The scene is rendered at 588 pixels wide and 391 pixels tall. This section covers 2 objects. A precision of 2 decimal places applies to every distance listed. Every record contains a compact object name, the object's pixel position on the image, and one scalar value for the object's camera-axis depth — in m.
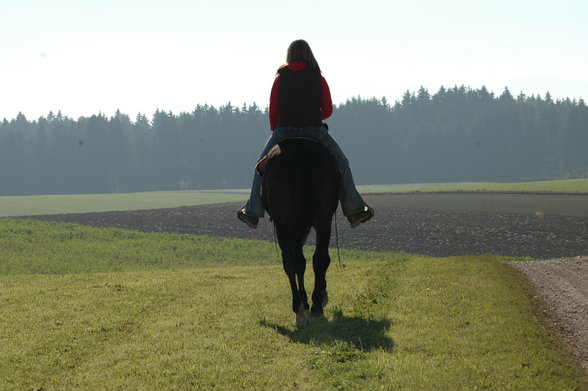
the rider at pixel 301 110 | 20.02
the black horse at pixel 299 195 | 18.31
